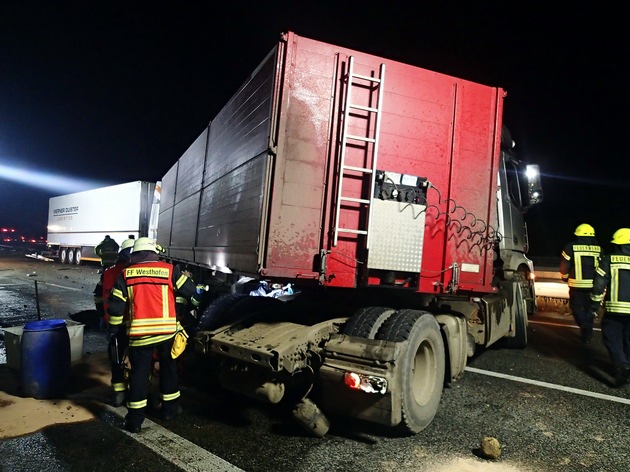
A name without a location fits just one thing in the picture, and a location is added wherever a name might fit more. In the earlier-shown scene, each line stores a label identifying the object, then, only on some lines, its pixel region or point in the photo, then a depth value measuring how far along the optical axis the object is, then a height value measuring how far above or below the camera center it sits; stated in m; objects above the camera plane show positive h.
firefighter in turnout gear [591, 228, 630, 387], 4.86 -0.19
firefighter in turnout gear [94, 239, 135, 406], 3.94 -1.13
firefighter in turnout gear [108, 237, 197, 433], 3.55 -0.63
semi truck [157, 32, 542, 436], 3.32 +0.28
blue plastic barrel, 4.10 -1.20
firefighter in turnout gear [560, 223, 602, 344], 6.24 +0.16
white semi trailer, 18.44 +1.22
